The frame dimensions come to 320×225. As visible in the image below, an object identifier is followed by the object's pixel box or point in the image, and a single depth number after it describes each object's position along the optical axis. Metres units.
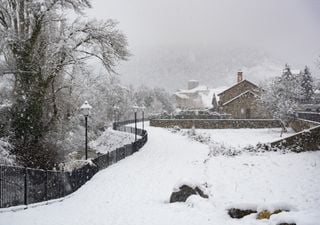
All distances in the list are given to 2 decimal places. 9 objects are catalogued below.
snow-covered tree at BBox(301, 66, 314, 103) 60.56
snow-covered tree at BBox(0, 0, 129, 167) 22.48
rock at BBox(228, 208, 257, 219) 10.43
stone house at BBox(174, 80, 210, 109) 121.62
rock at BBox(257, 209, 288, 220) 9.76
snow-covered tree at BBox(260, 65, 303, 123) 43.56
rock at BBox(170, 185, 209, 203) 12.76
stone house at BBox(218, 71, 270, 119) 61.78
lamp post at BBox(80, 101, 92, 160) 19.59
